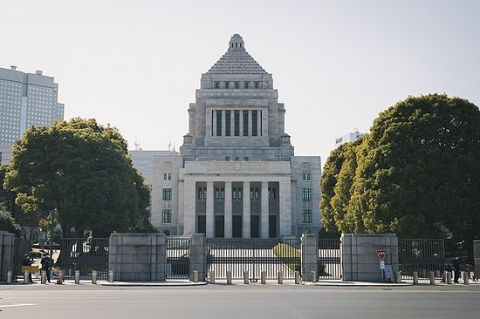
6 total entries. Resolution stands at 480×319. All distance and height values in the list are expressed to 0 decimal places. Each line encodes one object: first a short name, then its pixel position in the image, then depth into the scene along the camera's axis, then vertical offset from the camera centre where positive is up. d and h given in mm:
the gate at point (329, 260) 37844 -1413
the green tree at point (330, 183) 65750 +6820
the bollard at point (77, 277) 33312 -2291
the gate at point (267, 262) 38281 -1622
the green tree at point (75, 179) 47750 +5205
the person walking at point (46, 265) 34812 -1655
